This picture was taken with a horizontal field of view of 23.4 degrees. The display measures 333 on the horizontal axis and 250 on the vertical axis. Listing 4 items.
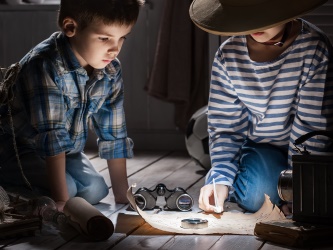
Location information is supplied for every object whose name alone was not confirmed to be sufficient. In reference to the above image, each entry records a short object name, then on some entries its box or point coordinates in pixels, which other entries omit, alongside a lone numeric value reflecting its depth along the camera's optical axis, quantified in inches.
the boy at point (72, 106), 86.0
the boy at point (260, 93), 79.7
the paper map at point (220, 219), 77.9
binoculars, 87.8
